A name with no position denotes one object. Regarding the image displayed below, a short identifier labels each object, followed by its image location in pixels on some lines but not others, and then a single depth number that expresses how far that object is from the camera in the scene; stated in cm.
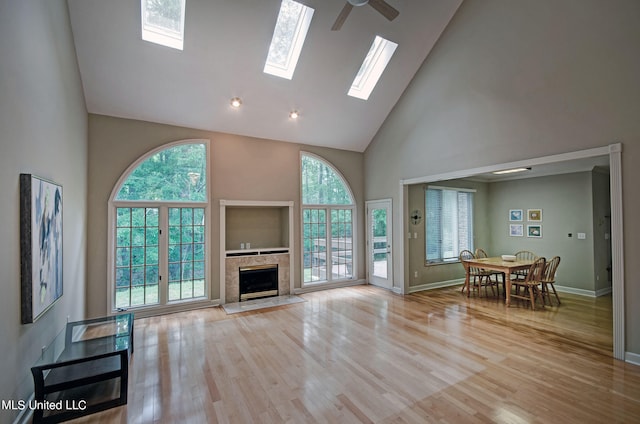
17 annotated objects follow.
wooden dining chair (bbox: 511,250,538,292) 688
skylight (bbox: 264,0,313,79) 441
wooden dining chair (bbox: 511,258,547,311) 525
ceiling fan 335
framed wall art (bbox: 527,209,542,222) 693
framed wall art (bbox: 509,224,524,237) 730
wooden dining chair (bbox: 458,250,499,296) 615
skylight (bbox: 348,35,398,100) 529
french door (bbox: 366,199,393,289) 664
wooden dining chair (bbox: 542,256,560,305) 545
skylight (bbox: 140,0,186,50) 396
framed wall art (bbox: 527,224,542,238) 693
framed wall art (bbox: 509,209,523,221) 732
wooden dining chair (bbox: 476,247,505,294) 631
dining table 543
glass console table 240
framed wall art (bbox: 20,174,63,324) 238
